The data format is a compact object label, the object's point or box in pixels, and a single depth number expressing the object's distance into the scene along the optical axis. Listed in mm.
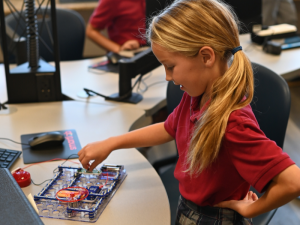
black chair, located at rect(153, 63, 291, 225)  1053
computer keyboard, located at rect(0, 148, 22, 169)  944
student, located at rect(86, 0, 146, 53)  2166
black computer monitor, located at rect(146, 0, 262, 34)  1813
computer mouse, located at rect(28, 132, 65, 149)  1037
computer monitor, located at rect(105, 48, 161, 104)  1412
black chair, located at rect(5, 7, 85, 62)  2266
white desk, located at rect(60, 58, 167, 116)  1421
